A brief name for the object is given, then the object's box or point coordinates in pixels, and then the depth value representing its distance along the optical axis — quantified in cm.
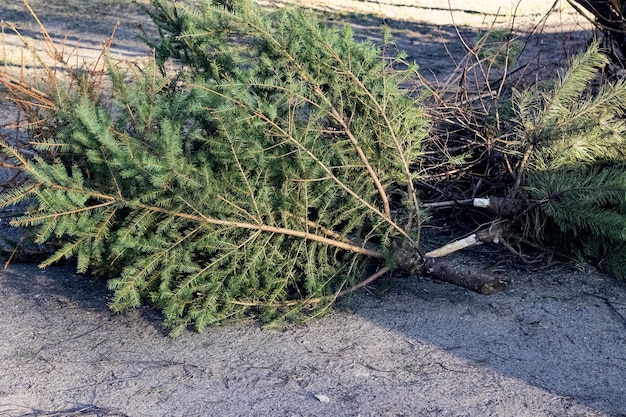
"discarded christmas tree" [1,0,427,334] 441
